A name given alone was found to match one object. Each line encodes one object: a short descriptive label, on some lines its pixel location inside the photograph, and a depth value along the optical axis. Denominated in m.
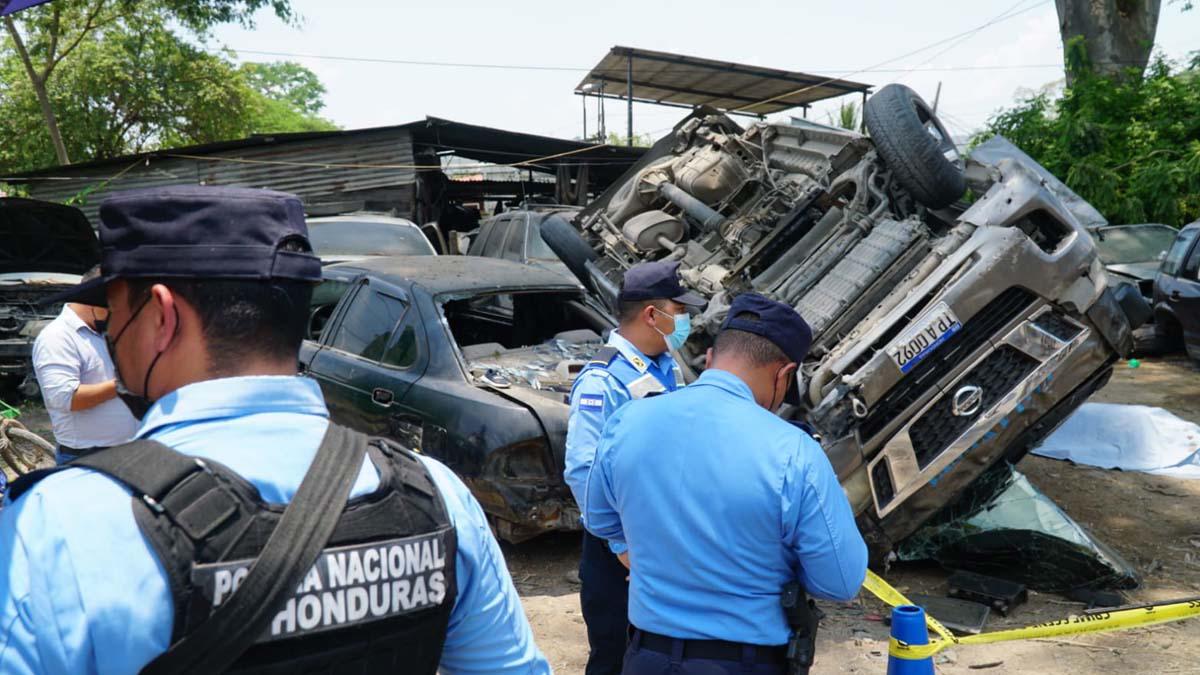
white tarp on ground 7.11
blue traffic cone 2.88
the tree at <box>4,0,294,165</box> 18.77
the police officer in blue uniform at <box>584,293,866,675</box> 2.28
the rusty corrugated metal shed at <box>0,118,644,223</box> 16.59
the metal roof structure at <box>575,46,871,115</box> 16.98
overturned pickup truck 4.64
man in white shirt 3.73
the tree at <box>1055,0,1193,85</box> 15.38
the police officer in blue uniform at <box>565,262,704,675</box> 3.24
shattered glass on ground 4.90
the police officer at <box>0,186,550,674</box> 1.08
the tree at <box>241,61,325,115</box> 61.56
